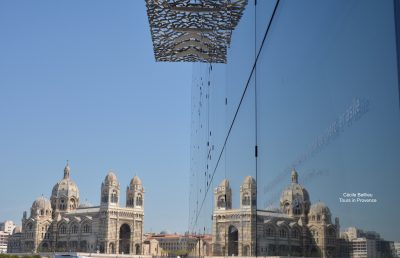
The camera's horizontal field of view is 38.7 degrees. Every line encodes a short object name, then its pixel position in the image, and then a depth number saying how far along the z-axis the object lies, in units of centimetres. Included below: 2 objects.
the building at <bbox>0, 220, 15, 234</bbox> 17902
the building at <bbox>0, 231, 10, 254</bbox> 14788
